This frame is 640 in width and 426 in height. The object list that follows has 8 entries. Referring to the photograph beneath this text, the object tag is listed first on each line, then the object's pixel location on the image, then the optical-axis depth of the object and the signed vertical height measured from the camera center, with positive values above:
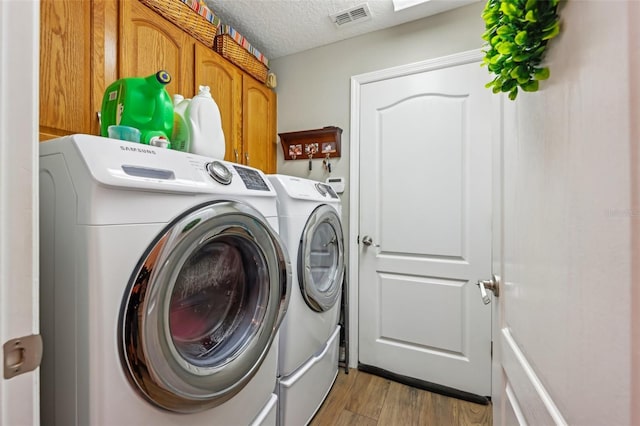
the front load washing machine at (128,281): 0.59 -0.16
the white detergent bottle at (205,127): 1.10 +0.36
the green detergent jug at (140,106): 0.95 +0.39
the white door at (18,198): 0.37 +0.02
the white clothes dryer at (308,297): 1.21 -0.42
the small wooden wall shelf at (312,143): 1.98 +0.54
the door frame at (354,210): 1.94 +0.02
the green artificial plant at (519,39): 0.44 +0.30
